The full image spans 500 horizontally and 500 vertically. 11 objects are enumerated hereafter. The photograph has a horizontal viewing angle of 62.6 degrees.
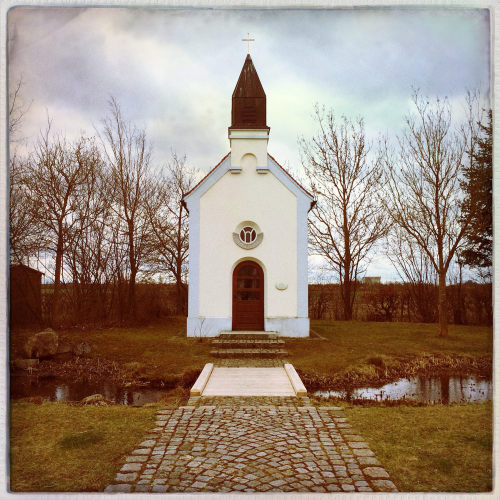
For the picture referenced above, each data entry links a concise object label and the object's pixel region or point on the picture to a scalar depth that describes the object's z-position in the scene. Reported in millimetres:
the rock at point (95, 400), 6117
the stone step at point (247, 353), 8742
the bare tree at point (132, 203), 13273
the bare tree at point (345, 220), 15666
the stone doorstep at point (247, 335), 9906
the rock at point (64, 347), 8281
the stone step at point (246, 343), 9289
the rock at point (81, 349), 8703
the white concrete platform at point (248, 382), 6004
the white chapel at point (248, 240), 10664
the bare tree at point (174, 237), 17422
